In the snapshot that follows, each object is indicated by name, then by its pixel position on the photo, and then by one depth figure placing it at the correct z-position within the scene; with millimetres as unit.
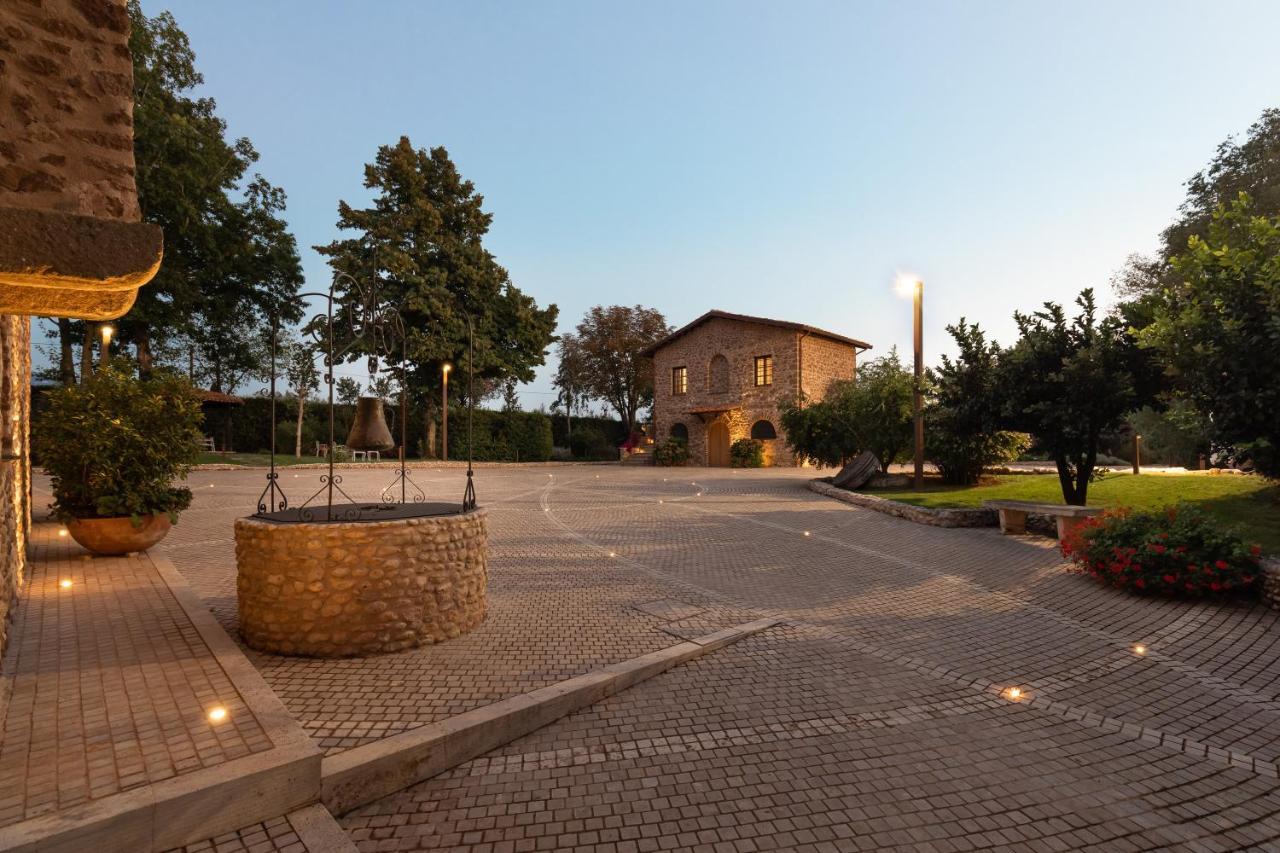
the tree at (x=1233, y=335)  7008
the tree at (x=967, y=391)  12414
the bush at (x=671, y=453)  33875
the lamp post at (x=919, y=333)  16203
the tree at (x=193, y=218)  23734
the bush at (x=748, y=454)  31344
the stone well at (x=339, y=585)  4660
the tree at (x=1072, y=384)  10789
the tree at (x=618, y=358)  45875
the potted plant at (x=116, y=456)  7812
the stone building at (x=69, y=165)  2494
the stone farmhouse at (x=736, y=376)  31344
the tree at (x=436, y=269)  29500
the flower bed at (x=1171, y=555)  6684
